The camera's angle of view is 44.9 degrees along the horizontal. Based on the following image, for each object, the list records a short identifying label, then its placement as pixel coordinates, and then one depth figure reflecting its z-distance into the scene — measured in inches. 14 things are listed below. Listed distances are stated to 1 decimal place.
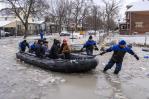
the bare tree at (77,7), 1624.7
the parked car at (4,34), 1336.6
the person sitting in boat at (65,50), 375.1
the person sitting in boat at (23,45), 499.9
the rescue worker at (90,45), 447.1
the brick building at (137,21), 1384.4
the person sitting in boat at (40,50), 383.8
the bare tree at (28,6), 1173.4
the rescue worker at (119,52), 325.3
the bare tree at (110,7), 1623.6
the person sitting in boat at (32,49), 450.9
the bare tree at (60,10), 1638.8
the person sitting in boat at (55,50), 375.4
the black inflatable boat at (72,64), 334.3
